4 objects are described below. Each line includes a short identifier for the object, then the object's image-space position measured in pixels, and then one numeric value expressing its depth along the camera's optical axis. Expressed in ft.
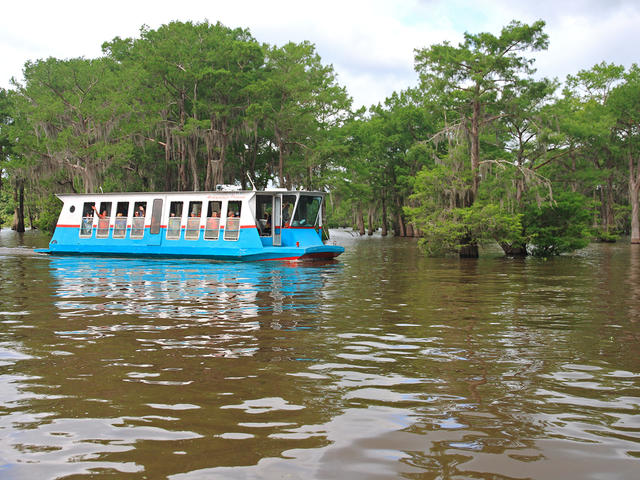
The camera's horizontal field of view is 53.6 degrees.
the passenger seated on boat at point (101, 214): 100.17
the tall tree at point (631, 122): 169.17
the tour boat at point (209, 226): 87.25
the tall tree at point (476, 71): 99.81
